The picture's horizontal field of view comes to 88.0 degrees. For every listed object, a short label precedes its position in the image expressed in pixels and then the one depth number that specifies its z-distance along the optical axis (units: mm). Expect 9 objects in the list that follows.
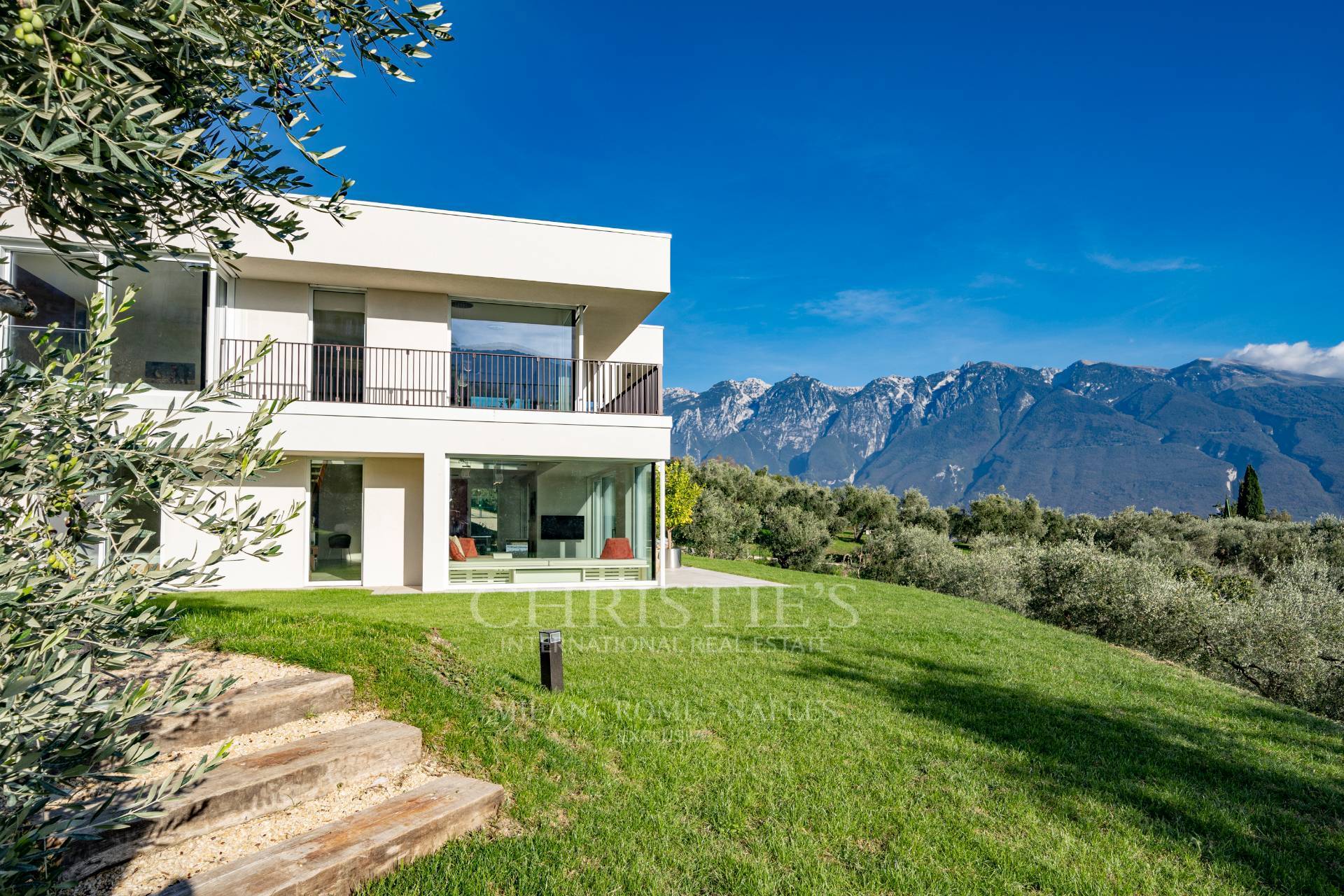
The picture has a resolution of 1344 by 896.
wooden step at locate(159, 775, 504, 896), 2740
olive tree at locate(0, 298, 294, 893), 1741
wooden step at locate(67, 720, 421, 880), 2891
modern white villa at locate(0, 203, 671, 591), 12008
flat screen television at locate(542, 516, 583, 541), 13648
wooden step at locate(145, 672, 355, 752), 3711
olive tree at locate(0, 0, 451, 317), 1911
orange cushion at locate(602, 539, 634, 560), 13922
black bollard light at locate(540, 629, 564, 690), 5672
